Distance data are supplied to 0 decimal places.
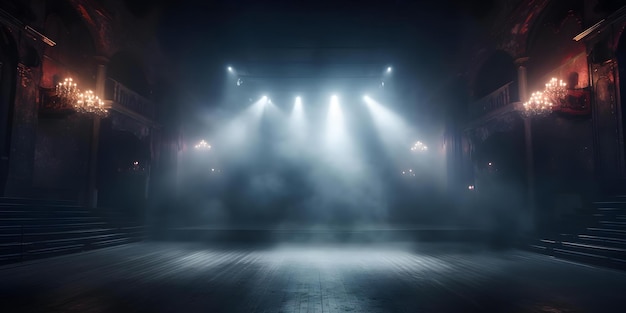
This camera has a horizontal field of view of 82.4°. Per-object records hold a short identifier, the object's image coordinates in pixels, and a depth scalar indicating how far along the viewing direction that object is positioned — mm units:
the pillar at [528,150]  9961
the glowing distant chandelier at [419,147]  15742
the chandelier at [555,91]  8781
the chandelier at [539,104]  8930
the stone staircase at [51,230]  6691
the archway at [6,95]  8375
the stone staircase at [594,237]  6480
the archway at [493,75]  12492
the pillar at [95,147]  11078
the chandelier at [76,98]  9297
